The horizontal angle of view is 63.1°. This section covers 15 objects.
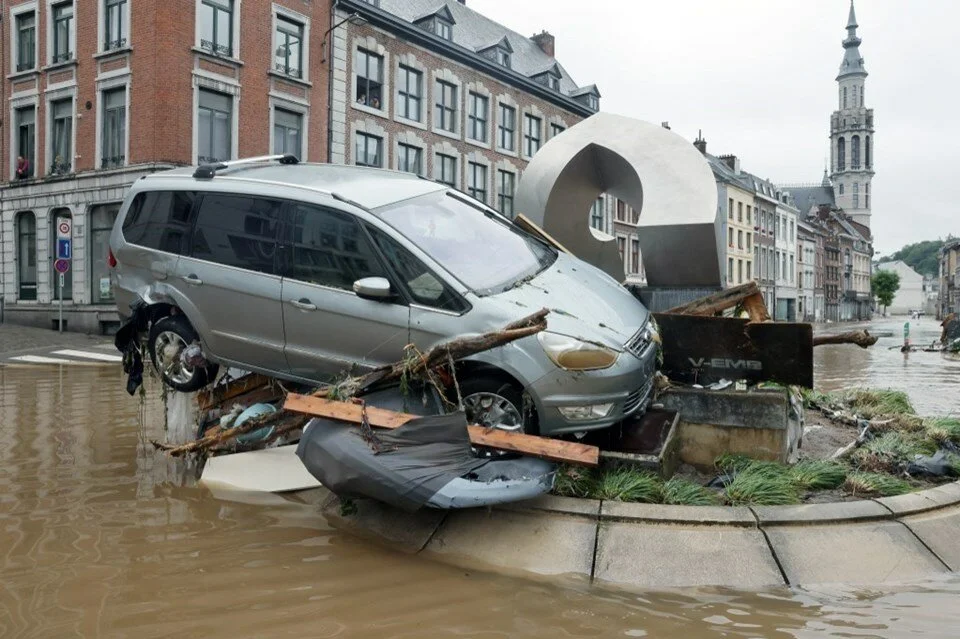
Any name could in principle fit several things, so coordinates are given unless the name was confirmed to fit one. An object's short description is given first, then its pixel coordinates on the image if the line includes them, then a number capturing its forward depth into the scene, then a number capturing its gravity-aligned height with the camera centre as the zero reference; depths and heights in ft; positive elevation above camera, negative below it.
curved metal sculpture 25.99 +4.68
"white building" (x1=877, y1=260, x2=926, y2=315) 542.16 +20.27
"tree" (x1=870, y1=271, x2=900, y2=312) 430.61 +20.21
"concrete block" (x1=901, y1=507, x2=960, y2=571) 14.65 -4.02
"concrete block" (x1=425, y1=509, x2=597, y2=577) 14.51 -4.27
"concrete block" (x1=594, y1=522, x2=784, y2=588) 13.83 -4.28
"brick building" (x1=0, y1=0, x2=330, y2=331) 75.72 +22.08
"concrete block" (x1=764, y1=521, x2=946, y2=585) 13.93 -4.24
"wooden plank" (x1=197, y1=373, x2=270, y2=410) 22.91 -2.07
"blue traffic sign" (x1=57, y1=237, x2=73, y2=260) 70.79 +6.35
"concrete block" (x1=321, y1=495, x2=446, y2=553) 15.85 -4.32
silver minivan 16.94 +0.76
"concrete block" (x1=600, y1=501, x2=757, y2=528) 14.89 -3.72
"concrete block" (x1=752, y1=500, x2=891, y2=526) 14.90 -3.69
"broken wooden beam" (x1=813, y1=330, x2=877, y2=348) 20.25 -0.42
